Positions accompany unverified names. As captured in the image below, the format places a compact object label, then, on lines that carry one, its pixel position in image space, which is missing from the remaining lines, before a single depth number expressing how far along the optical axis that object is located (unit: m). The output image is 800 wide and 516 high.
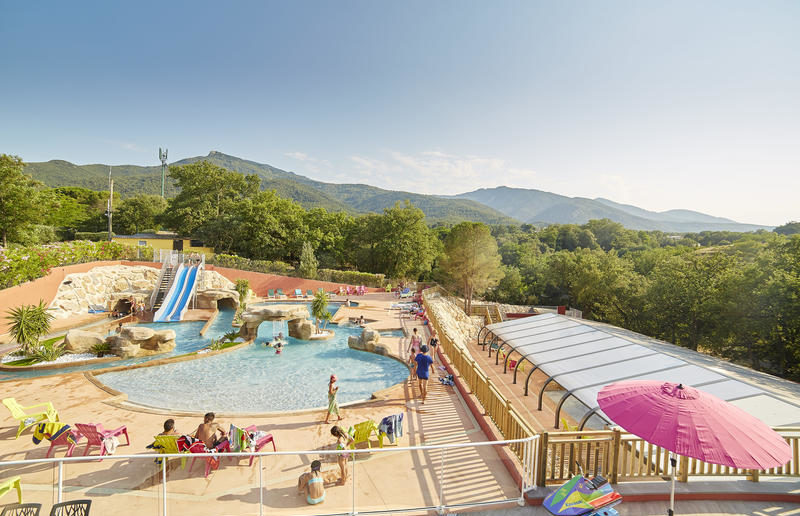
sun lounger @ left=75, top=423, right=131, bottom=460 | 6.17
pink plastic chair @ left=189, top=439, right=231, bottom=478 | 5.71
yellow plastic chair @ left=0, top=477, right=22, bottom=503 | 4.49
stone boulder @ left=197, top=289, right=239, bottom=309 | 21.77
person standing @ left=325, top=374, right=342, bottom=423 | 7.72
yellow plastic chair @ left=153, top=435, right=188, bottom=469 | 5.79
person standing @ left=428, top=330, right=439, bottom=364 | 12.51
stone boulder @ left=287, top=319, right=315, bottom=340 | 16.07
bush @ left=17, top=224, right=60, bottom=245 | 23.81
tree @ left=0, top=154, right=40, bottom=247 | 21.69
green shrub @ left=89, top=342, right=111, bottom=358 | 12.98
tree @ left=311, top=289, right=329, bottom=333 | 16.84
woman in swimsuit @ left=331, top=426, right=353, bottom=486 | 5.42
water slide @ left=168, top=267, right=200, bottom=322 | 19.06
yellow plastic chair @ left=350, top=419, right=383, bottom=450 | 6.59
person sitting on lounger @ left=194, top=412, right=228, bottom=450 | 6.25
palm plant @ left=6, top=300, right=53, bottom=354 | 12.04
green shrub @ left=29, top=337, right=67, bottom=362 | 11.93
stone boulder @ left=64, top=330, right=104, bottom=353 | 12.75
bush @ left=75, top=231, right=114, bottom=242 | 47.08
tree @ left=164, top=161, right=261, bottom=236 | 37.66
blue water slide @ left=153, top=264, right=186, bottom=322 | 18.86
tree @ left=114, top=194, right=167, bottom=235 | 53.38
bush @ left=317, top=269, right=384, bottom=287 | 29.09
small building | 35.34
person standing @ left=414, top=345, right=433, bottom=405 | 8.98
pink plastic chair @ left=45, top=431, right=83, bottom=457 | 6.34
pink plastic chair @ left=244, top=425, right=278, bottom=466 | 6.34
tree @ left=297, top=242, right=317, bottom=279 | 28.52
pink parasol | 3.42
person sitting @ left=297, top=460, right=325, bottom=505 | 4.93
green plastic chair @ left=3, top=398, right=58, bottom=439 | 6.89
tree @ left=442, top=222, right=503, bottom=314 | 30.38
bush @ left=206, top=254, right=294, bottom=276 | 26.77
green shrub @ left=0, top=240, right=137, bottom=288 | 15.60
